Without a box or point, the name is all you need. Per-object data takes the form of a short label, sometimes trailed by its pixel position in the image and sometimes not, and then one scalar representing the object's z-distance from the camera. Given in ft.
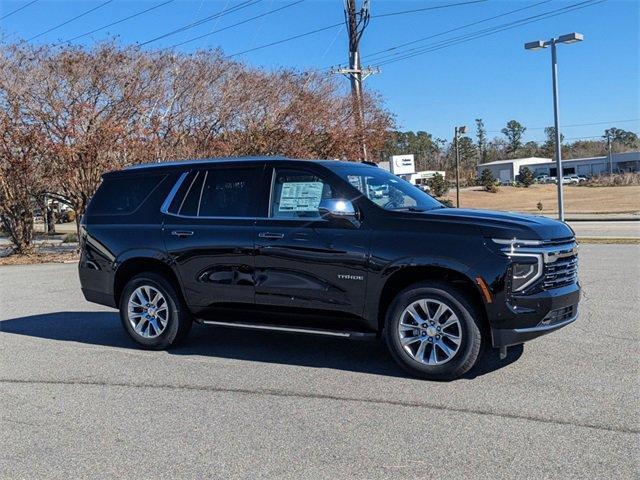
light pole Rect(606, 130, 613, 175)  361.51
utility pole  90.79
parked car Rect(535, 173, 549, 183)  353.22
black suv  17.46
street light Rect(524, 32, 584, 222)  63.77
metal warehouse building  390.28
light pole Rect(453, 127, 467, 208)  136.05
